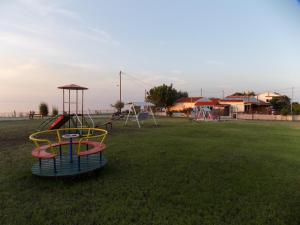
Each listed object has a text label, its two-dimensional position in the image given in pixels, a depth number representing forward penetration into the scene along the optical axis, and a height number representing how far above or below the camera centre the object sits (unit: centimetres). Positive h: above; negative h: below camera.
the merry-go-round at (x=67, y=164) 452 -125
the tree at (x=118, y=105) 4312 +106
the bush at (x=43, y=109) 2898 +4
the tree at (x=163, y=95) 4253 +301
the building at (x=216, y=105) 3758 +114
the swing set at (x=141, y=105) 1666 +11
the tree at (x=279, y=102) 4553 +209
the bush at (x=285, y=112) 3083 -1
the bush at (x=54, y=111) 3072 -22
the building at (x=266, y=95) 5769 +437
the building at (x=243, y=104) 4234 +145
